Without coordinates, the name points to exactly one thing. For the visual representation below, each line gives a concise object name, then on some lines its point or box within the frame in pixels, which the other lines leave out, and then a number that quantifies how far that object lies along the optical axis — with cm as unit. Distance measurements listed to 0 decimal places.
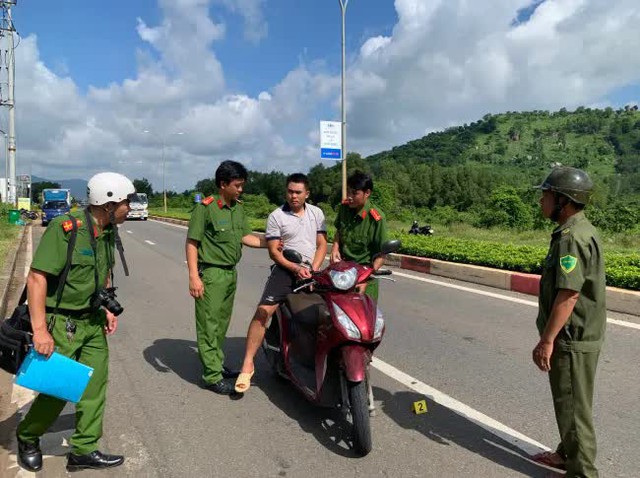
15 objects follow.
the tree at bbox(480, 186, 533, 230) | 2586
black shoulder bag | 290
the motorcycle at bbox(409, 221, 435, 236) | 1924
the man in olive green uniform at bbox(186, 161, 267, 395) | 418
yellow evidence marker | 390
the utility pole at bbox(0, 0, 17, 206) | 3291
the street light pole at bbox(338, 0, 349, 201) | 1697
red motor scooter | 322
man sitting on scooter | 416
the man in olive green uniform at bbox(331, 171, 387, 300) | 420
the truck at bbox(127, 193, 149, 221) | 4119
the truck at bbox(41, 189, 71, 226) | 3392
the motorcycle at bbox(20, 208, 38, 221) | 3668
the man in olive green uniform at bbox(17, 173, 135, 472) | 285
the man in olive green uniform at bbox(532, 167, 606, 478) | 269
